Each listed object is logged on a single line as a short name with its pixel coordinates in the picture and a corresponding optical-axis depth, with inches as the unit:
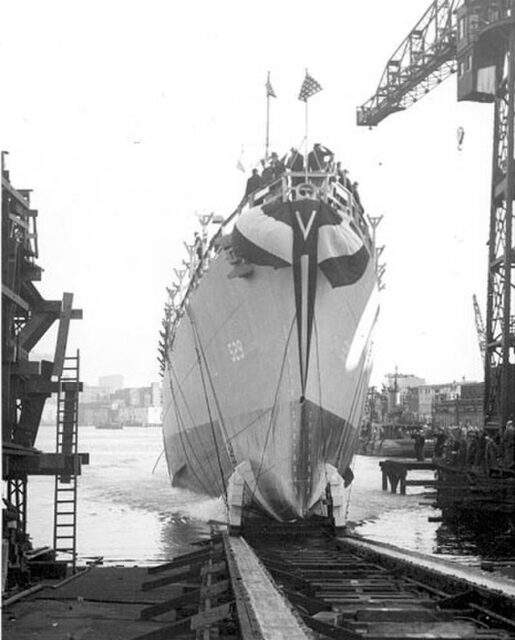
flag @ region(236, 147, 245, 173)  1016.2
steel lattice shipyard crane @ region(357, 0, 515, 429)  1219.2
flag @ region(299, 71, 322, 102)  895.7
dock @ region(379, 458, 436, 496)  1594.5
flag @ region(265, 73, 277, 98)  1032.8
